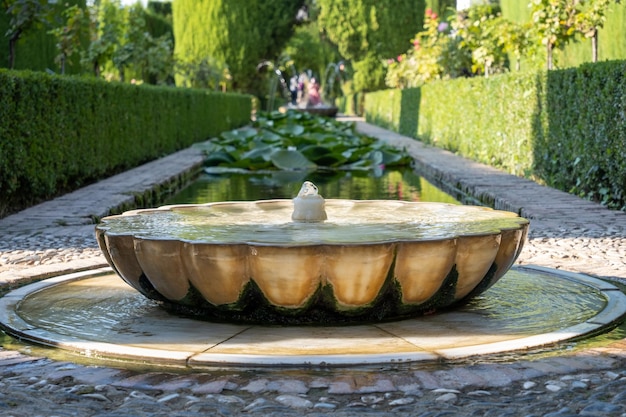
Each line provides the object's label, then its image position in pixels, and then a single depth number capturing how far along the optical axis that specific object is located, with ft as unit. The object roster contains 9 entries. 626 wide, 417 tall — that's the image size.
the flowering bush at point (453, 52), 56.18
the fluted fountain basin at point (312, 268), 11.81
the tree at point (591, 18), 39.99
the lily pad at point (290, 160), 48.21
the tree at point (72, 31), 46.96
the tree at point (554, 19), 41.81
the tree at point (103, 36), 56.65
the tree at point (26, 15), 38.06
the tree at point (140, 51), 69.21
